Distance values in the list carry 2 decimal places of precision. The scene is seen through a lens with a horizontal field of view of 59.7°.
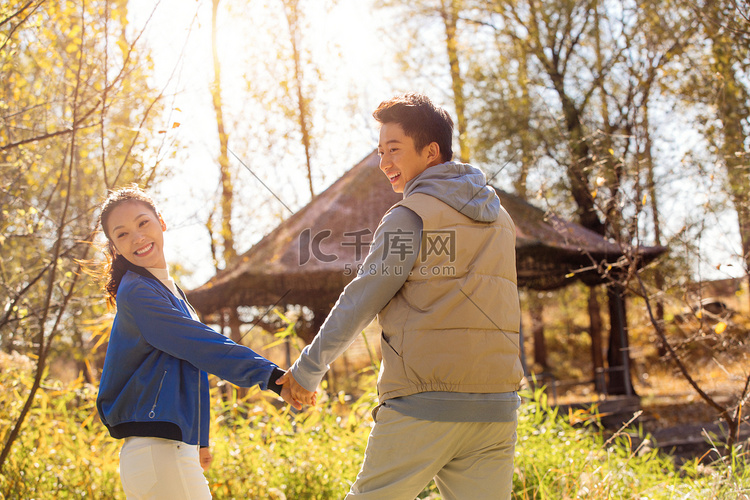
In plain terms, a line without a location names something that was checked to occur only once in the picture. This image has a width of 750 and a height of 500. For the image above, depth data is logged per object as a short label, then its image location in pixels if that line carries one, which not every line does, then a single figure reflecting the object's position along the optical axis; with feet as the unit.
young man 6.63
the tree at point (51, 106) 13.17
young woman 7.14
